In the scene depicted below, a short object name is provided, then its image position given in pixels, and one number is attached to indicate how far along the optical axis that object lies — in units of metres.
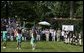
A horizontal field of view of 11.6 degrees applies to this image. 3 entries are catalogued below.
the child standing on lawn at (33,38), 36.00
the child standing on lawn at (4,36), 37.50
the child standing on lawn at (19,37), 36.43
